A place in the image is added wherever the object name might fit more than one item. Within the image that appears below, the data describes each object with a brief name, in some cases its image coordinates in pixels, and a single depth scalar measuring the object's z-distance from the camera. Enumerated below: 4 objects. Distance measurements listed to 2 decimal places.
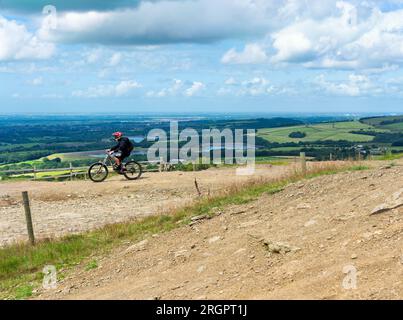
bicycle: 23.73
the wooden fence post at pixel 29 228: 12.48
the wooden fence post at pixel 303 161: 17.33
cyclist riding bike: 22.47
